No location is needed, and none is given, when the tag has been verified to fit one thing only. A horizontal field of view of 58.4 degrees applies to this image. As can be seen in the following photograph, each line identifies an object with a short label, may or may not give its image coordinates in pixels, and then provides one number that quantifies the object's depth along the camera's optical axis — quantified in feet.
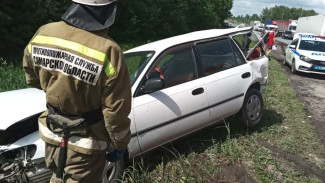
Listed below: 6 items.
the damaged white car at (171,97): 9.14
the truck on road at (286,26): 173.99
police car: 36.27
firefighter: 5.77
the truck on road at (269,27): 165.17
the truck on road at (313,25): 91.13
